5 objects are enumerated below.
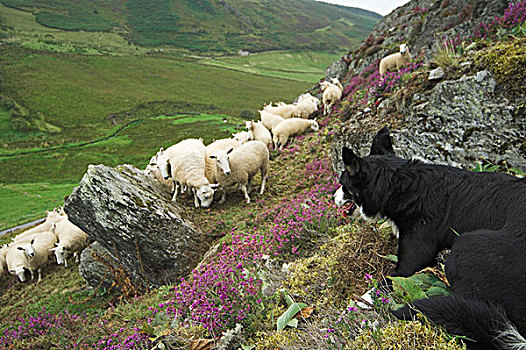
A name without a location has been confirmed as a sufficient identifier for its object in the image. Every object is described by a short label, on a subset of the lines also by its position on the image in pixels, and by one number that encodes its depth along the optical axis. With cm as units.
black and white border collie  203
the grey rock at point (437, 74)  582
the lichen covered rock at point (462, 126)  469
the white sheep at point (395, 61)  1539
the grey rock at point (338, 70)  2844
